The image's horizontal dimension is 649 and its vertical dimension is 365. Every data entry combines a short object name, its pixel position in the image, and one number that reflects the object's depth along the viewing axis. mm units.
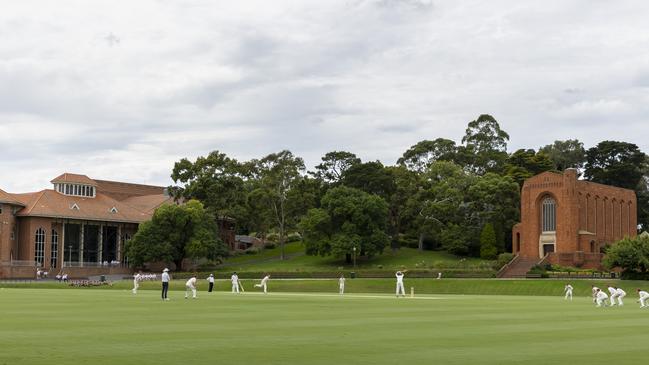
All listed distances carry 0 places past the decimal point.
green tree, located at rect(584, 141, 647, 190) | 124856
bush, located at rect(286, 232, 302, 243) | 135000
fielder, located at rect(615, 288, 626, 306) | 41094
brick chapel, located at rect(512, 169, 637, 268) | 92812
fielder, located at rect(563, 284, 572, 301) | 50944
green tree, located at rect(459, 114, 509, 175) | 136375
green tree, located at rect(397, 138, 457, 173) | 136750
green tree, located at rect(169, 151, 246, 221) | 115125
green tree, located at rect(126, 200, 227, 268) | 103125
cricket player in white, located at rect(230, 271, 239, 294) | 56875
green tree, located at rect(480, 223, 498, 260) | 103562
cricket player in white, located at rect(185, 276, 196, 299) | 41344
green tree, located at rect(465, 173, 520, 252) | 107688
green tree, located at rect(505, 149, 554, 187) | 120388
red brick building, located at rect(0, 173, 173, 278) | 106062
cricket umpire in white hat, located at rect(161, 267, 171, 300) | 40000
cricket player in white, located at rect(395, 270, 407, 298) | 47950
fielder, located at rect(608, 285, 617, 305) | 40334
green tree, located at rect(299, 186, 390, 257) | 103062
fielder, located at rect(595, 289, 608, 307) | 39500
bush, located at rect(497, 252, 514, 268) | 91156
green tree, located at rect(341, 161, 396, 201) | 115750
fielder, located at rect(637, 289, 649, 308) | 38969
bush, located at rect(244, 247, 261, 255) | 125856
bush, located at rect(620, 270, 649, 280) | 70188
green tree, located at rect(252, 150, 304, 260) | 116250
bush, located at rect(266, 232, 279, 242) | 134375
